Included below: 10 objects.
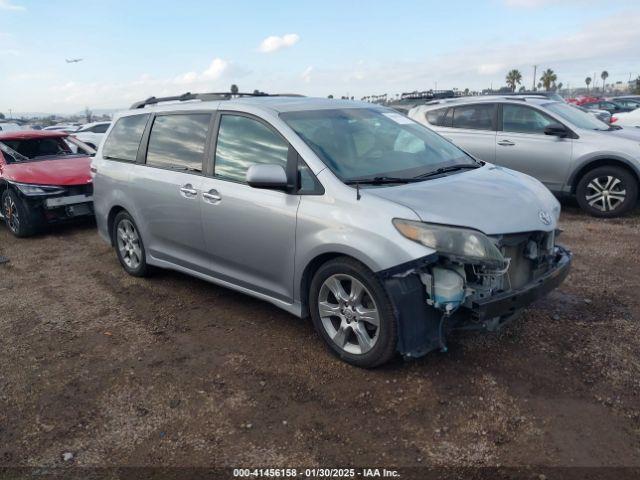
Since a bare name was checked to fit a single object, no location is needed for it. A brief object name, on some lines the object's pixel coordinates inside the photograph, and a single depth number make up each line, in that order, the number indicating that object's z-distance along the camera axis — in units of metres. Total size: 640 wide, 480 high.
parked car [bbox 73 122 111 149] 15.39
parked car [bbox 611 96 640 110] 22.20
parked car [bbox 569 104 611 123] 14.08
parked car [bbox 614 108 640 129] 12.06
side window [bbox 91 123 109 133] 19.88
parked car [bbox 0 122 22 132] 19.12
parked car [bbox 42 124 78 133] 22.31
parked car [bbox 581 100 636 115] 21.70
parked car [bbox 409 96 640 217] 7.17
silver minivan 3.14
